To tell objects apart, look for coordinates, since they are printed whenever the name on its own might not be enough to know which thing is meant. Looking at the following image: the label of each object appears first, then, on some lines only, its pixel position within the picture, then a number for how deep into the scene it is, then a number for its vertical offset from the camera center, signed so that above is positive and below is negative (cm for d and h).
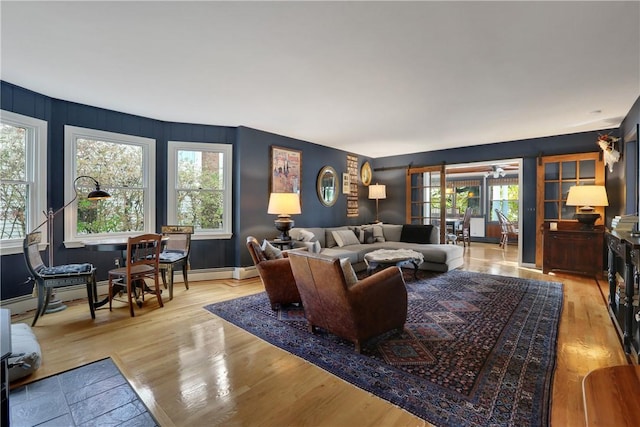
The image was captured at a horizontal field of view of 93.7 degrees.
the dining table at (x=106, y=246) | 317 -37
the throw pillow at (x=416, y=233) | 585 -42
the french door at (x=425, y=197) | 666 +36
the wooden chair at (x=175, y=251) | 370 -55
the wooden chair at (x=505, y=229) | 816 -44
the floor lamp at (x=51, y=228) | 328 -19
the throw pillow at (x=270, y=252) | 337 -45
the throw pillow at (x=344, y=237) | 542 -47
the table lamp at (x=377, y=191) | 704 +50
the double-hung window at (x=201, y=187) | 450 +38
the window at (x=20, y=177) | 315 +37
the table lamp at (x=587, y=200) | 430 +19
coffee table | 412 -64
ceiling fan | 871 +124
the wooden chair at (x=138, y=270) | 313 -65
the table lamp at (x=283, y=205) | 441 +11
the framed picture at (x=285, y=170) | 518 +76
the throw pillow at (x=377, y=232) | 606 -41
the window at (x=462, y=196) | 1004 +58
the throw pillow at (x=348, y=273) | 231 -47
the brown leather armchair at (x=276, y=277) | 318 -70
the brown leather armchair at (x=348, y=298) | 224 -68
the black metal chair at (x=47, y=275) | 284 -62
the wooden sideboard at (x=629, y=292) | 200 -58
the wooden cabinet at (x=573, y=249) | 454 -56
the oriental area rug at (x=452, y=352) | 172 -108
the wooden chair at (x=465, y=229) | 816 -45
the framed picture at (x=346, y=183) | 671 +66
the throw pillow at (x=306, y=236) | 488 -39
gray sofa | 493 -58
